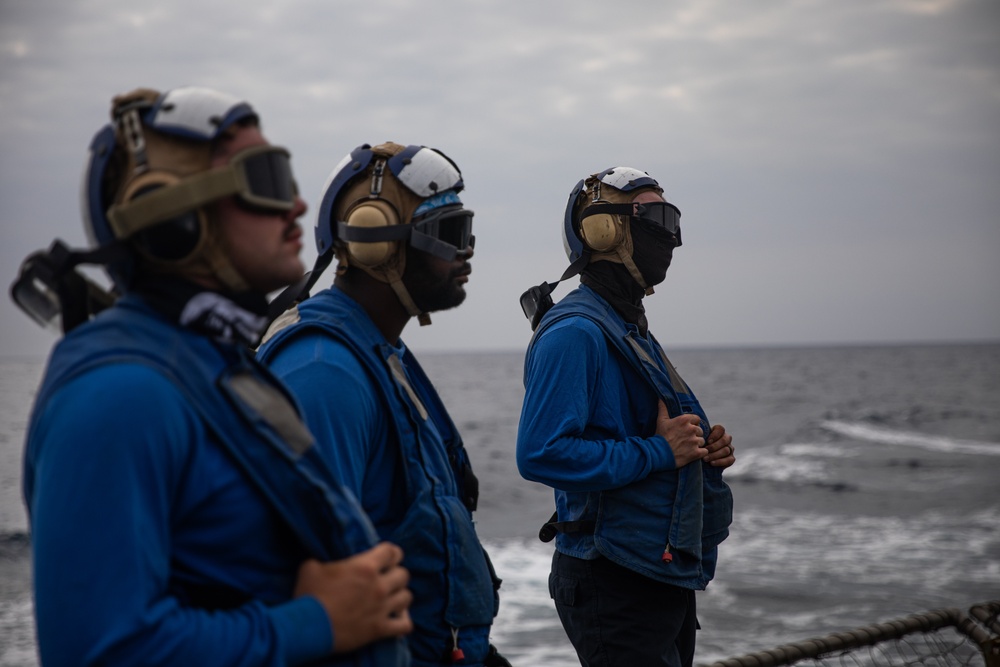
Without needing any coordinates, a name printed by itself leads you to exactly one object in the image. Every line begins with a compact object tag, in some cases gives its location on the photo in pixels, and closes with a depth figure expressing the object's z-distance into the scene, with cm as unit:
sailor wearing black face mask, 417
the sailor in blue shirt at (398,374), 274
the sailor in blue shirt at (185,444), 173
